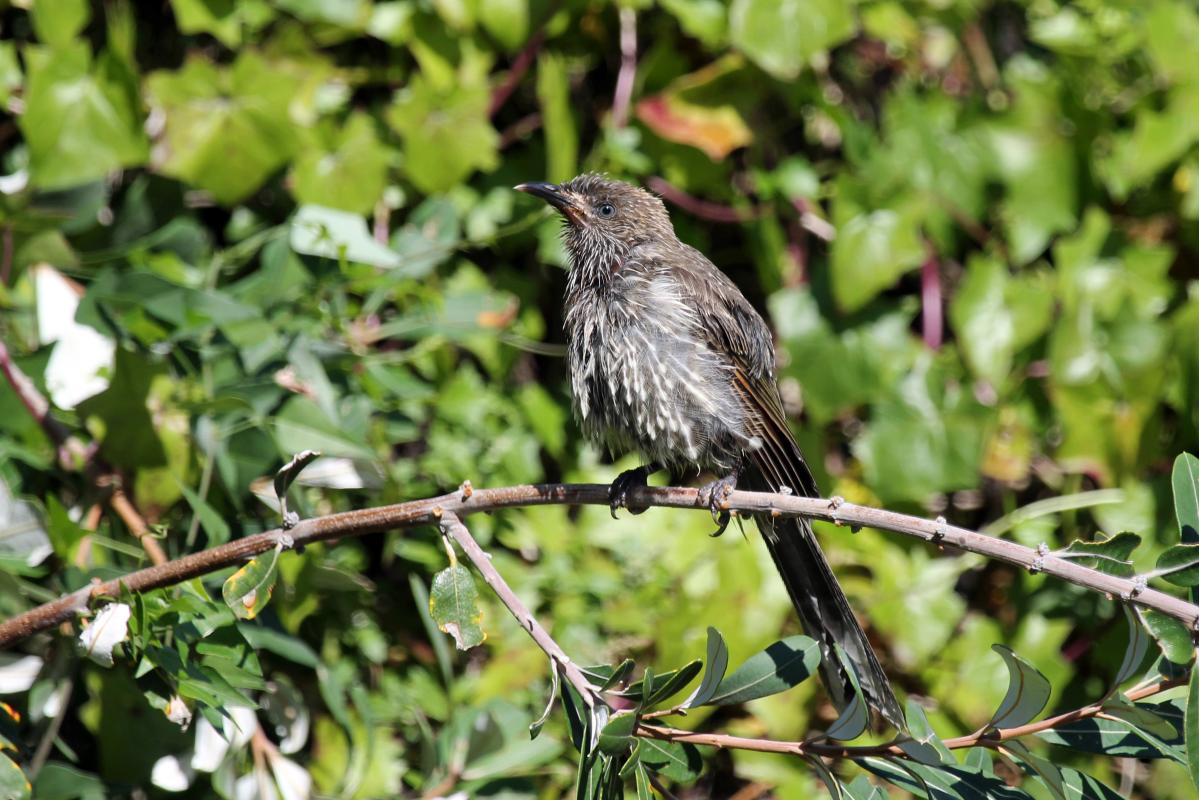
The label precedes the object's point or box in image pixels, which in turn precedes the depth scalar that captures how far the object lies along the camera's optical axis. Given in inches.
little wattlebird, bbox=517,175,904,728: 228.1
